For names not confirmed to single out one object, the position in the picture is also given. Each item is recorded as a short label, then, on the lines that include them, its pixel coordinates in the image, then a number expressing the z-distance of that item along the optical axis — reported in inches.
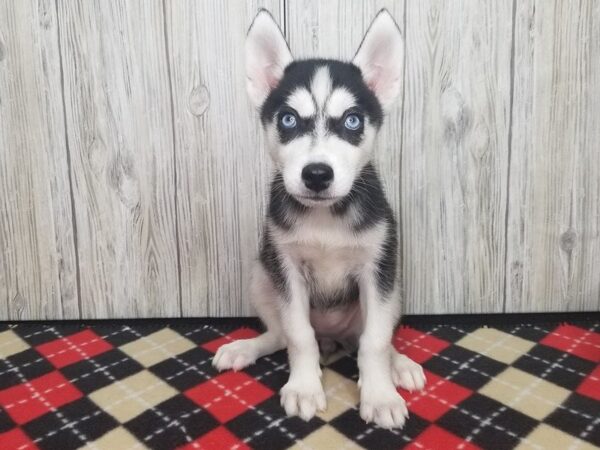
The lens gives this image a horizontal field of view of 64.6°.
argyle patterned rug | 13.9
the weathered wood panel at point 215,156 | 19.9
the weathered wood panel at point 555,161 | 19.7
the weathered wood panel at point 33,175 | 19.9
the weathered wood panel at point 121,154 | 19.9
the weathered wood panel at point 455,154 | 19.8
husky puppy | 14.8
